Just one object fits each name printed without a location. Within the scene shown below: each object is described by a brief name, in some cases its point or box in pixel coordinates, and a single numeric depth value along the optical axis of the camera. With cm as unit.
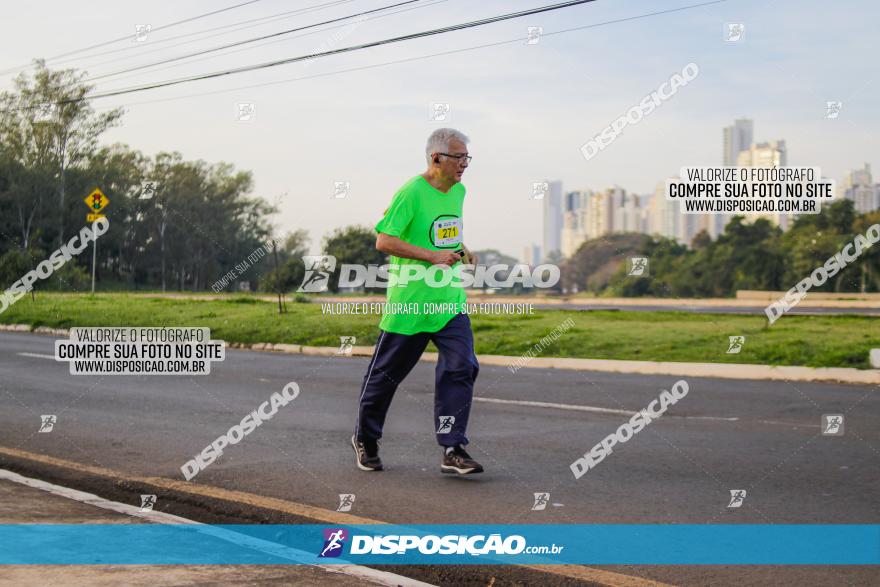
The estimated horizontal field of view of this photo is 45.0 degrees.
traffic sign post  2036
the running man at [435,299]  608
